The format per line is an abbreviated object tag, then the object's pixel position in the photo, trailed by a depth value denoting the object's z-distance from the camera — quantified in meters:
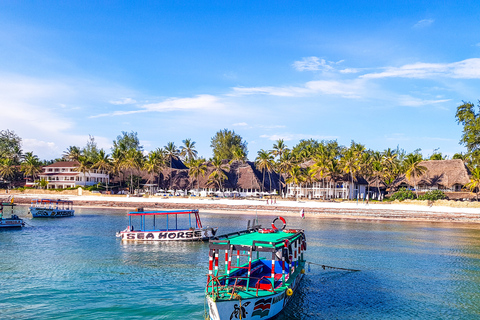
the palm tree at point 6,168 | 94.00
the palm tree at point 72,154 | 107.12
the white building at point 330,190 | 85.44
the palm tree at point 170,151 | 99.85
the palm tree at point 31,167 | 94.38
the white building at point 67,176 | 91.75
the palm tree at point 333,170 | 80.38
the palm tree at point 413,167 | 79.38
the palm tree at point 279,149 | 87.94
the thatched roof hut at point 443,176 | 79.62
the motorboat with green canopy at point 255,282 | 13.30
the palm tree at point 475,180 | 68.86
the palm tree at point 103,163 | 88.00
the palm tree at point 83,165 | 87.31
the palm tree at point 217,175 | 86.62
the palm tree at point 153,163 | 87.31
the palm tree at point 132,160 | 88.54
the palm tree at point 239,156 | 93.25
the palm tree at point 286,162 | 84.38
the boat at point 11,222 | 41.00
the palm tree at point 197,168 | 87.19
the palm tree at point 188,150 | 100.06
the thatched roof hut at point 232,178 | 90.09
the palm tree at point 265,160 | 85.69
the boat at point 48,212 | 53.09
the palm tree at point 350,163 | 77.56
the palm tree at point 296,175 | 81.50
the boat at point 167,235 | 34.78
